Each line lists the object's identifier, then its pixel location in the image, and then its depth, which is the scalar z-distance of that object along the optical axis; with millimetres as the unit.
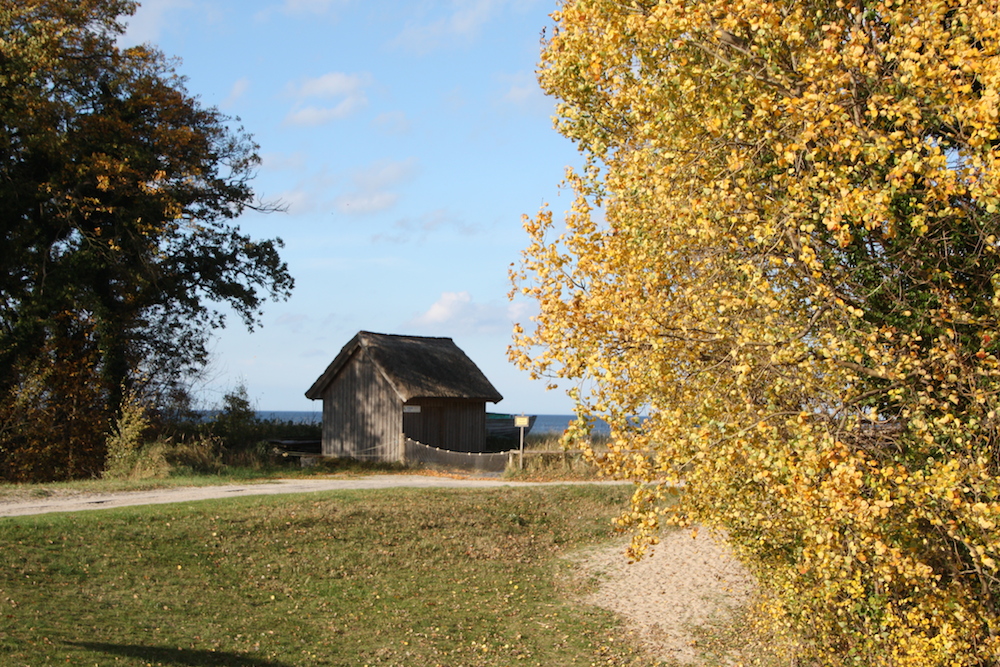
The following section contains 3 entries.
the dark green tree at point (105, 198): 22156
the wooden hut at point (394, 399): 28797
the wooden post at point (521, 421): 23750
